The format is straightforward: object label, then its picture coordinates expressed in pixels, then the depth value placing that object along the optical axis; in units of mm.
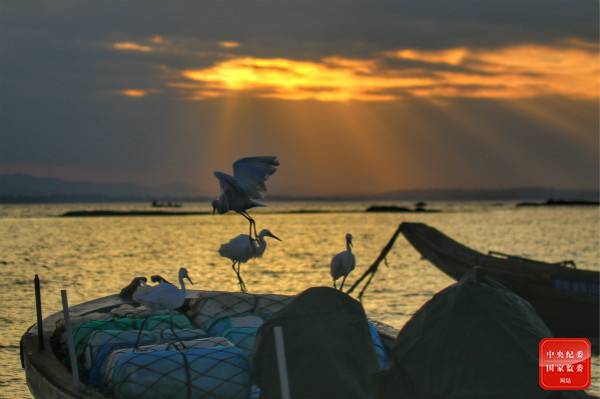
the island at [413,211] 196000
